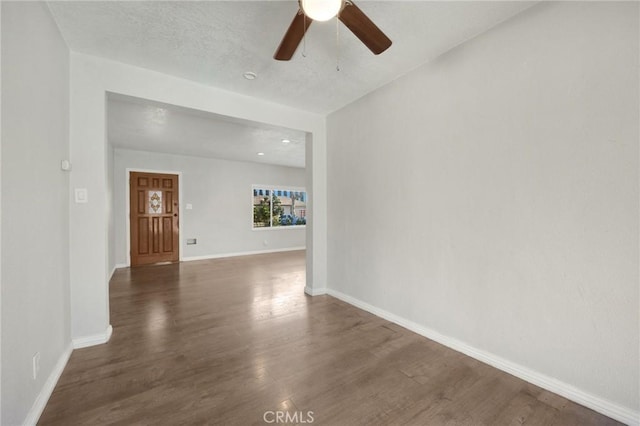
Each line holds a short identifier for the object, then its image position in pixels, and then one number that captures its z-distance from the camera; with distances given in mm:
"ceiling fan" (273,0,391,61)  1332
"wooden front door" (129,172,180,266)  5680
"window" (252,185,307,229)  7320
